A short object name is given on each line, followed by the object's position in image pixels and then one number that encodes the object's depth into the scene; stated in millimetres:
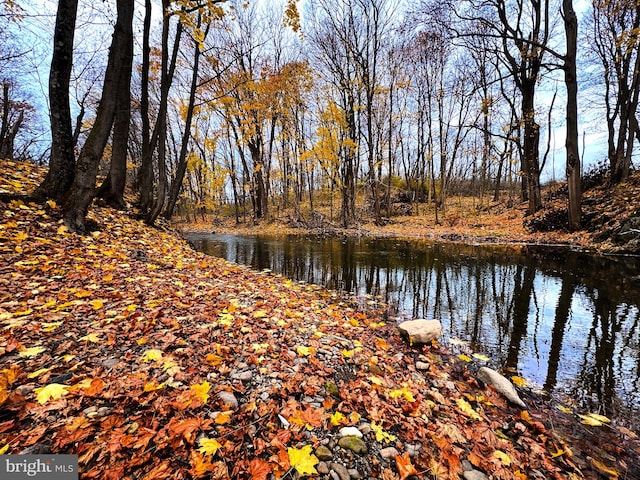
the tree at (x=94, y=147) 5637
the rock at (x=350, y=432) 1922
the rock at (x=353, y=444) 1821
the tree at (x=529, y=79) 13133
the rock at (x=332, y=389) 2371
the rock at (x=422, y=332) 3779
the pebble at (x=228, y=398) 2006
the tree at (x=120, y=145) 8430
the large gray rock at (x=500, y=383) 2744
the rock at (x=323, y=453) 1718
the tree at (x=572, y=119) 10172
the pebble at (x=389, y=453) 1836
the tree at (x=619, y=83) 12930
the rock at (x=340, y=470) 1618
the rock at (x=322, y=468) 1613
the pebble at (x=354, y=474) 1646
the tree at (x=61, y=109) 5555
